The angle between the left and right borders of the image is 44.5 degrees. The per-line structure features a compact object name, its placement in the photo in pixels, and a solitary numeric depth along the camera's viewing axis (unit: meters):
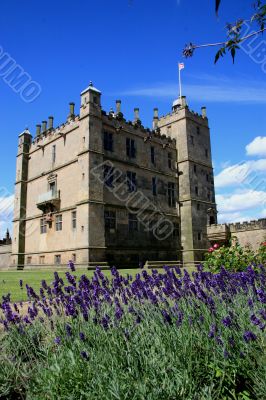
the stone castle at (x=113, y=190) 25.12
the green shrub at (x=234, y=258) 10.32
